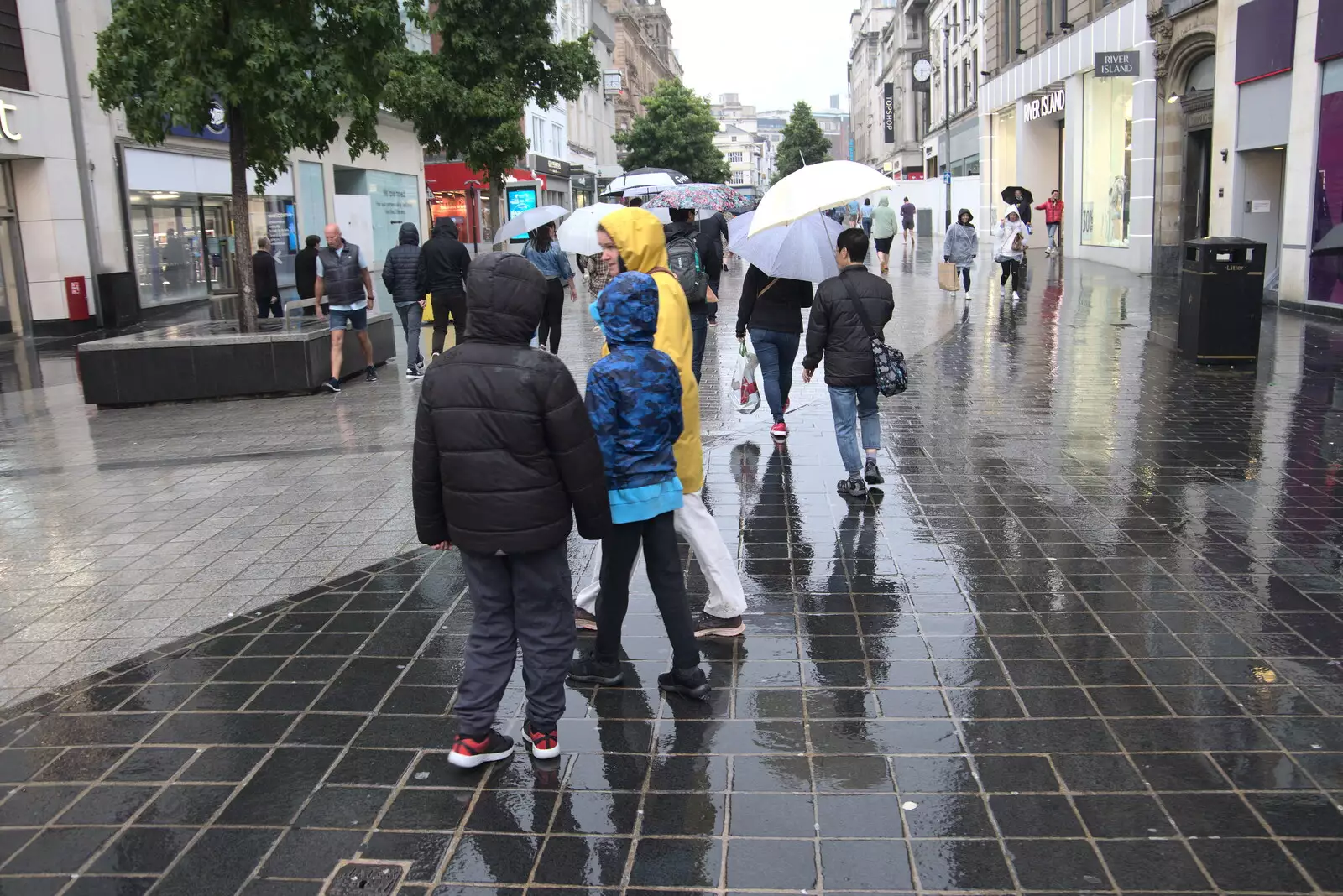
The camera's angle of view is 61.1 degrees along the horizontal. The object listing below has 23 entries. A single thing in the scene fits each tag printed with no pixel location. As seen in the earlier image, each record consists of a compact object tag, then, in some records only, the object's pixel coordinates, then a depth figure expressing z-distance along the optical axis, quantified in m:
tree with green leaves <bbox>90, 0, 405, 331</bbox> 11.73
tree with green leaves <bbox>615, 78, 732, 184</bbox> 66.06
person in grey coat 19.20
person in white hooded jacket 19.58
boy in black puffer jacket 3.64
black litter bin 11.77
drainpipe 20.59
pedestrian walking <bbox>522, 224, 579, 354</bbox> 12.44
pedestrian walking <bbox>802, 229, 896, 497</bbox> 7.10
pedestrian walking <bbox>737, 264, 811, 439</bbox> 8.33
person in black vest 12.16
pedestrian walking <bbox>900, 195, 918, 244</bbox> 40.62
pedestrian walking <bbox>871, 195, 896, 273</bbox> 27.56
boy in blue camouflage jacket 4.09
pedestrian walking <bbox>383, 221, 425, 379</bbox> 13.04
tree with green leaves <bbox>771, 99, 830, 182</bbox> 101.50
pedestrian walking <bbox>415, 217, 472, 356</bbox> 12.58
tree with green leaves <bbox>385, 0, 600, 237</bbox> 24.69
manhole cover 3.19
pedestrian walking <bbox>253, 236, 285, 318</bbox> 18.41
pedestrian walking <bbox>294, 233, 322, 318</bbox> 15.95
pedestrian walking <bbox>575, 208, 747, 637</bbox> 4.59
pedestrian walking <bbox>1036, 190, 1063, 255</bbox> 33.78
